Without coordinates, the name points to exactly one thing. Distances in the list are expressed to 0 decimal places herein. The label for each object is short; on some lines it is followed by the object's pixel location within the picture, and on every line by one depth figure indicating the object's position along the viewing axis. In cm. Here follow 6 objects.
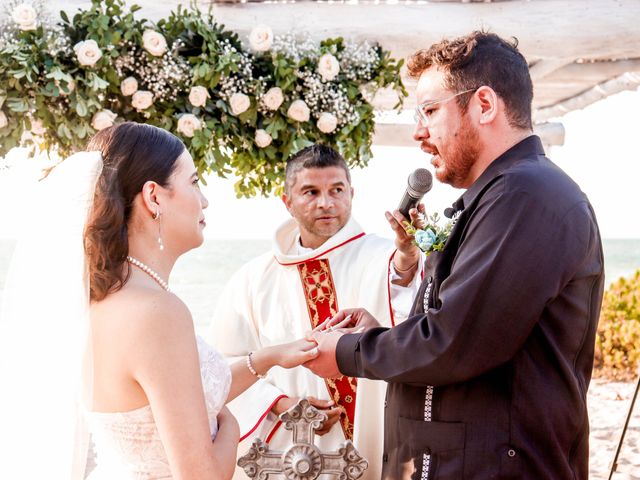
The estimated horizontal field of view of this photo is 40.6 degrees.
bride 237
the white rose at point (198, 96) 431
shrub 1059
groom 237
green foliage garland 418
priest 401
